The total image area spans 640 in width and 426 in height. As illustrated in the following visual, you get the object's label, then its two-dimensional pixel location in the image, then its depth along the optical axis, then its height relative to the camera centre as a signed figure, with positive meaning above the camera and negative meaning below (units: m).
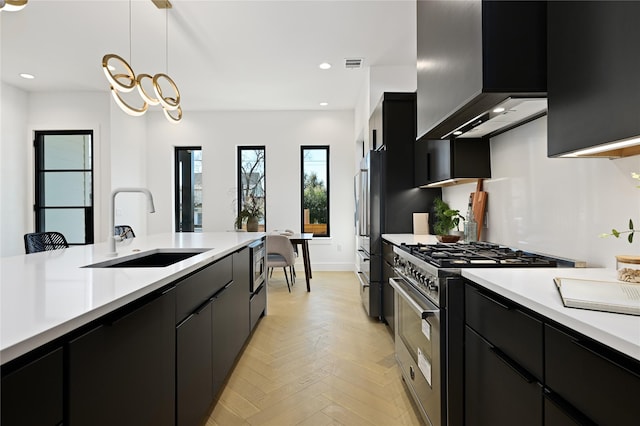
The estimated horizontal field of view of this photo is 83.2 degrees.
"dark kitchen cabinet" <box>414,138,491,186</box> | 2.49 +0.38
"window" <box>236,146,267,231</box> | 6.64 +0.65
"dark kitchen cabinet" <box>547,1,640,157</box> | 0.94 +0.41
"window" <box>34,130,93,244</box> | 5.69 +0.49
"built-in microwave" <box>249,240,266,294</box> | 3.01 -0.45
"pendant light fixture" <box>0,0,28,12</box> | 1.78 +1.05
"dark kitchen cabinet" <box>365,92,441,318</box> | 3.43 +0.29
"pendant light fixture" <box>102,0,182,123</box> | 2.71 +1.04
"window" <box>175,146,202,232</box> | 6.72 +0.48
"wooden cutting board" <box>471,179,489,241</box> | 2.58 +0.06
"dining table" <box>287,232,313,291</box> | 4.90 -0.42
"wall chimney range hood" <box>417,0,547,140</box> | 1.32 +0.60
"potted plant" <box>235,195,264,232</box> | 5.57 +0.10
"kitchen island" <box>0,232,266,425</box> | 0.73 -0.34
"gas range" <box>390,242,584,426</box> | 1.50 -0.48
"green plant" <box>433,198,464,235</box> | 2.77 -0.07
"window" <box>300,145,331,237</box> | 6.62 +0.42
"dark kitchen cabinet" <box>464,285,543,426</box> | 1.00 -0.48
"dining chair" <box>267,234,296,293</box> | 4.78 -0.46
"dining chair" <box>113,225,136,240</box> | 4.45 -0.20
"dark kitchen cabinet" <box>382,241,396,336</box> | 3.05 -0.67
